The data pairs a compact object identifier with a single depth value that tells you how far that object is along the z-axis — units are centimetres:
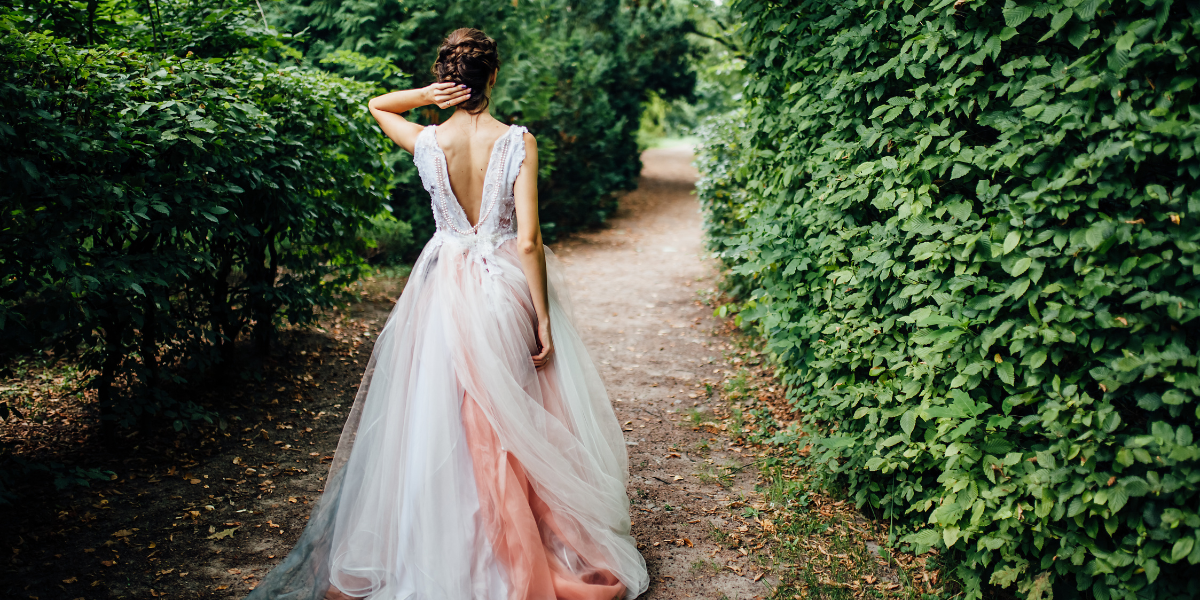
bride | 285
